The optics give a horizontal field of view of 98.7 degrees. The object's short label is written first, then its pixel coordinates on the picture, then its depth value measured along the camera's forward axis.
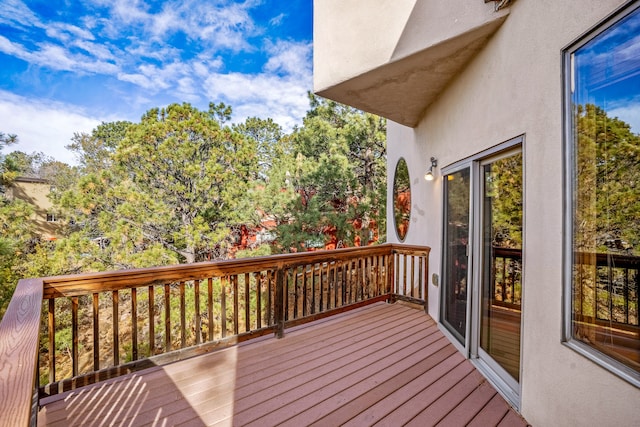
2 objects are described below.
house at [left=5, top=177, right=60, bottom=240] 10.58
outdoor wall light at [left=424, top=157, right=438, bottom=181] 3.46
